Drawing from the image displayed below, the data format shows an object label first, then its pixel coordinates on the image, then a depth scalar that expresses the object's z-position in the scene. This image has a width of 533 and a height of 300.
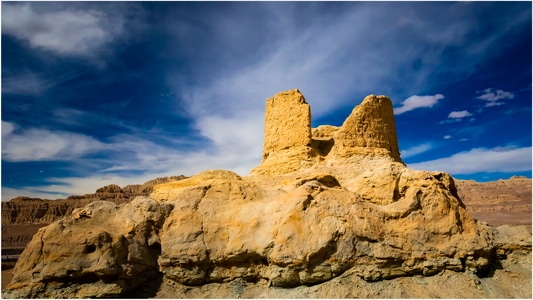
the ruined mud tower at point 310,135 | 15.54
